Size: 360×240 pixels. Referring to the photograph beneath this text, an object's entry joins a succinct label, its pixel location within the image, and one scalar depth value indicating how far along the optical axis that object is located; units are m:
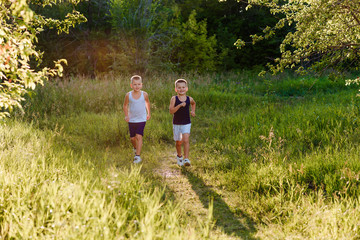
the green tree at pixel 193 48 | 24.50
